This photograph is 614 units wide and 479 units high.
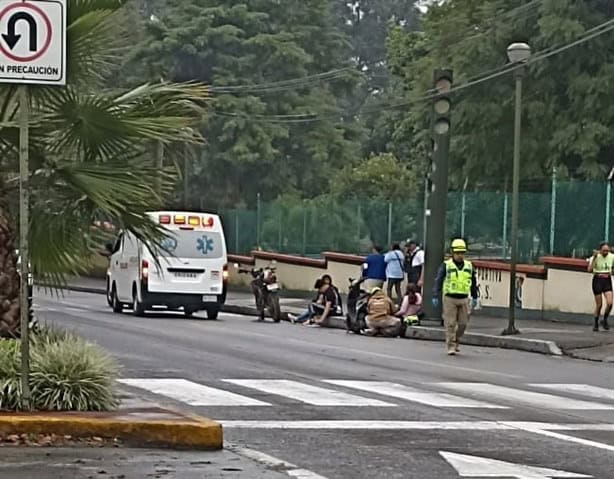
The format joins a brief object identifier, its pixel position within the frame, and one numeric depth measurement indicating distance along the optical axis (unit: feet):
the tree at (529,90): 116.47
